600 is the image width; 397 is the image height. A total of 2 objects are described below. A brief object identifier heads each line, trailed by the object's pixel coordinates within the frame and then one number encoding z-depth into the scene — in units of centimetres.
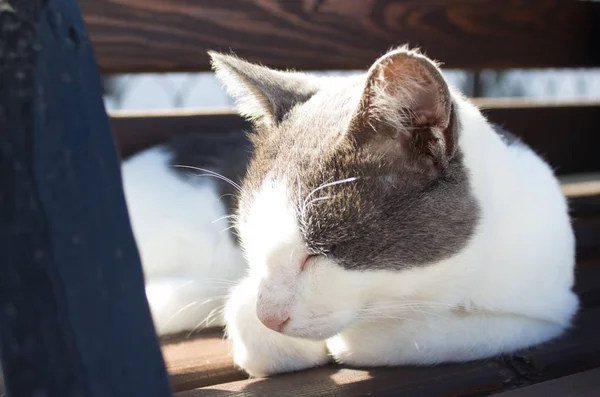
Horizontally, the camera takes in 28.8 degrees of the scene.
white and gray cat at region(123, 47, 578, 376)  49
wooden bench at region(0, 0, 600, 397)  51
